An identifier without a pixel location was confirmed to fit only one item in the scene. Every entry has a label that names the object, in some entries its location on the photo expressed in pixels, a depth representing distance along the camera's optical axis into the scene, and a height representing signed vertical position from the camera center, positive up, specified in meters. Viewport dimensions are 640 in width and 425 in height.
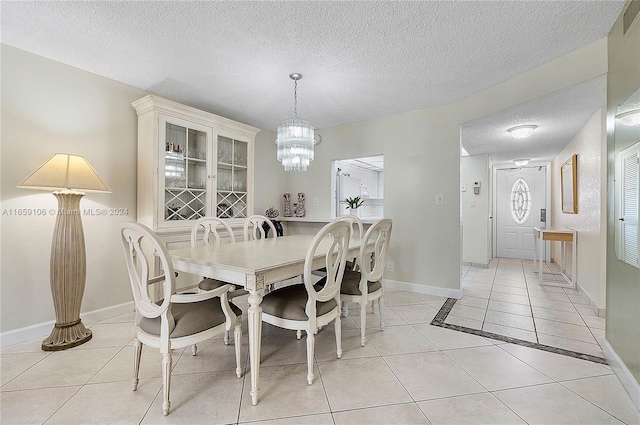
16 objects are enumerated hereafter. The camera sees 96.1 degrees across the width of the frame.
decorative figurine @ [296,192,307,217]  4.52 +0.07
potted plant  4.16 +0.15
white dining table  1.52 -0.31
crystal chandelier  2.56 +0.63
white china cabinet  2.73 +0.48
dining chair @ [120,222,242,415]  1.44 -0.57
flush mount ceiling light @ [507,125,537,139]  3.33 +0.97
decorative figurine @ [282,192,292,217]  4.60 +0.11
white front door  5.81 +0.10
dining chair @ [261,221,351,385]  1.69 -0.57
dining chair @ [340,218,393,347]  2.16 -0.55
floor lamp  2.09 -0.30
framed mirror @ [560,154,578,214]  3.80 +0.41
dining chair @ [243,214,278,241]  2.92 -0.12
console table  3.74 -0.35
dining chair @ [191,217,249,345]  2.26 -0.26
